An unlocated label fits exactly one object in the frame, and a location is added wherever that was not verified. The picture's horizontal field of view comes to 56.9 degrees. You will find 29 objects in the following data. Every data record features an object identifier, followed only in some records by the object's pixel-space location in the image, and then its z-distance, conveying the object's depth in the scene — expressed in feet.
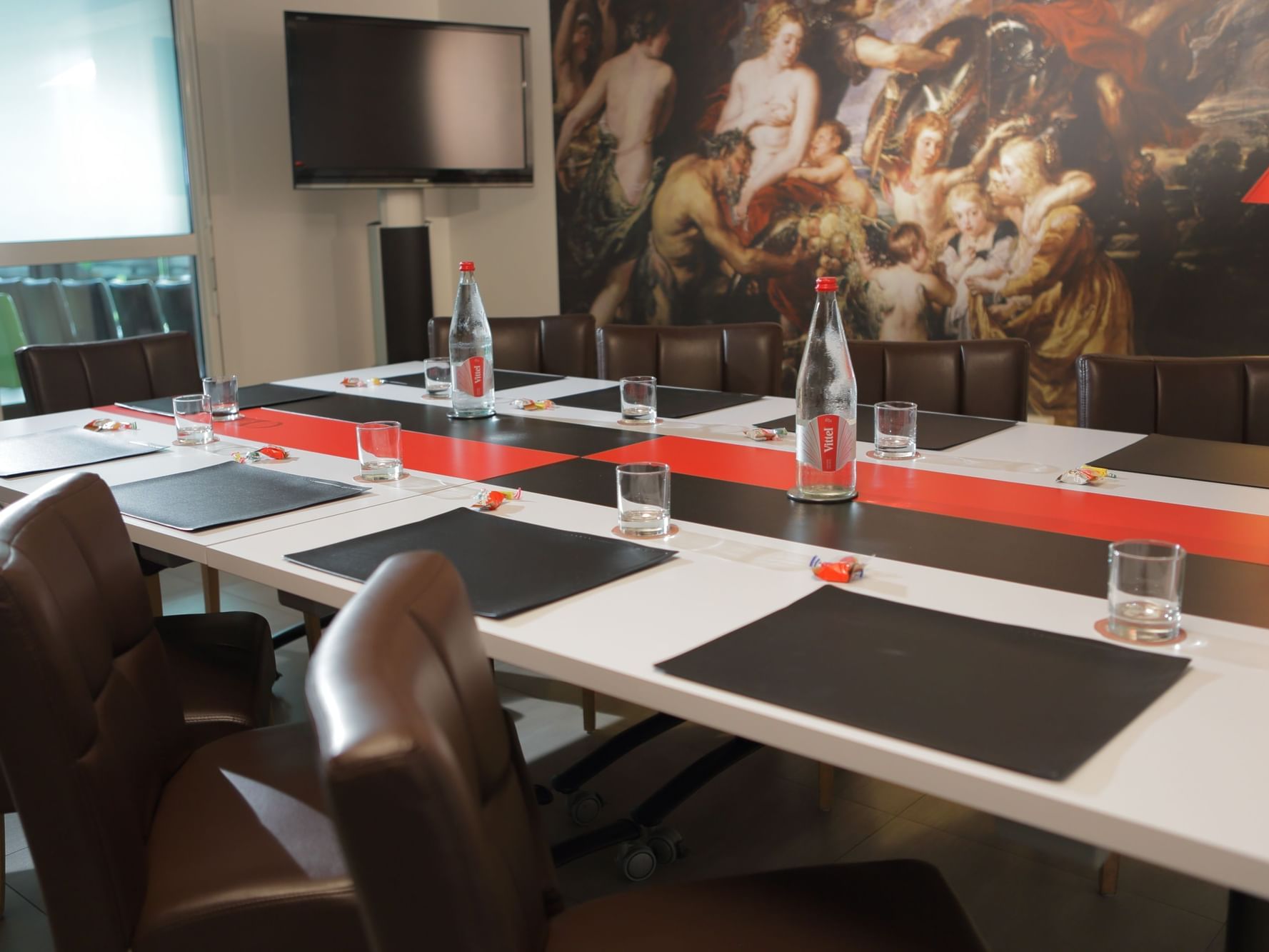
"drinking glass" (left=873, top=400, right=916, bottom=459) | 6.77
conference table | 2.93
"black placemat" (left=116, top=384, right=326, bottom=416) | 9.02
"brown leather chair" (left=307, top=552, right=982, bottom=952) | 2.25
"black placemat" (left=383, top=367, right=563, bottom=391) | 10.03
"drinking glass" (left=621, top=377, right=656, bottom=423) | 8.00
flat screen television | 15.79
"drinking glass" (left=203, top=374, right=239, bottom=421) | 8.50
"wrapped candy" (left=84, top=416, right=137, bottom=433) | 8.18
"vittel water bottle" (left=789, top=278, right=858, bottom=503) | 5.73
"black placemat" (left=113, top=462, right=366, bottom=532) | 5.68
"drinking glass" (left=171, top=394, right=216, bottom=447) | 7.63
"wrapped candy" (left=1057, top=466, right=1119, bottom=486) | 6.05
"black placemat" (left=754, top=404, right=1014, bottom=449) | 7.20
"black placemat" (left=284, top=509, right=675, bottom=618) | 4.48
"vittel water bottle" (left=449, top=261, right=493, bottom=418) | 8.22
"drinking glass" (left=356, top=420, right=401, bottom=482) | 6.42
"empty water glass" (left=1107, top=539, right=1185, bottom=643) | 3.81
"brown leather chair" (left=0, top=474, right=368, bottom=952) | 3.77
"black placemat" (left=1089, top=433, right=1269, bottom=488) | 6.14
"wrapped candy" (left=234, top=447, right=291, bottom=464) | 7.04
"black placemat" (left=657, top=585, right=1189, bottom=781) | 3.16
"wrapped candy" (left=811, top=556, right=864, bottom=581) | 4.56
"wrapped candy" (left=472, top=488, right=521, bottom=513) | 5.74
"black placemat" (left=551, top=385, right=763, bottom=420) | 8.52
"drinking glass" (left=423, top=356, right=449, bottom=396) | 9.31
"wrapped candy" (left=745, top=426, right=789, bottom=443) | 7.43
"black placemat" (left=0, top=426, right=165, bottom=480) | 6.97
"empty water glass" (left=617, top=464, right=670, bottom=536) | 5.22
